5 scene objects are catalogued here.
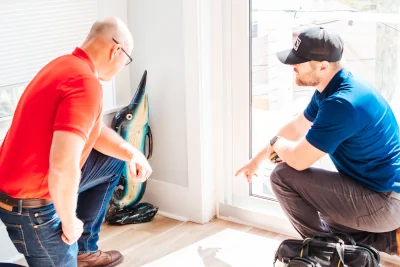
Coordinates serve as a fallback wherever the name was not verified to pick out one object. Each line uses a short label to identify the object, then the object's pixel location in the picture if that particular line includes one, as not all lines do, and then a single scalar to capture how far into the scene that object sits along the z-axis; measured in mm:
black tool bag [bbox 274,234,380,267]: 2379
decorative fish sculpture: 3166
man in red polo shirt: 1927
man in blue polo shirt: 2355
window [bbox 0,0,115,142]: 2732
